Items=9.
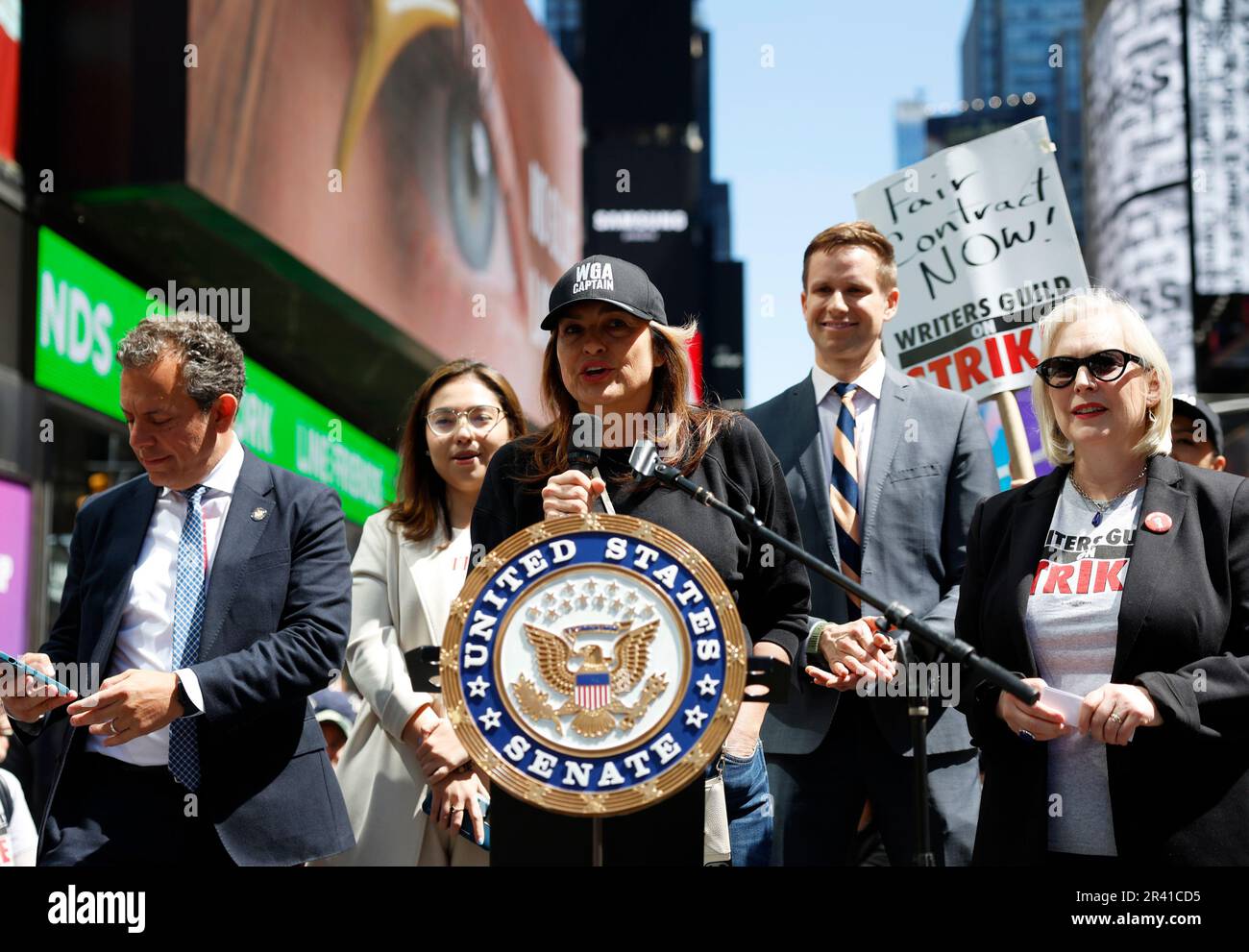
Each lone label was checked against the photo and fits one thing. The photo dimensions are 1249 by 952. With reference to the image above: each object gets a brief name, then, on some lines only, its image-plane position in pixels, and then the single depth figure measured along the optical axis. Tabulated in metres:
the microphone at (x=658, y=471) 3.15
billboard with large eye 11.24
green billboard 9.70
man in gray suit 4.38
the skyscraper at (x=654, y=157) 41.28
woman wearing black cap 3.52
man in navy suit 3.68
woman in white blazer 4.70
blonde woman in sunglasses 3.45
